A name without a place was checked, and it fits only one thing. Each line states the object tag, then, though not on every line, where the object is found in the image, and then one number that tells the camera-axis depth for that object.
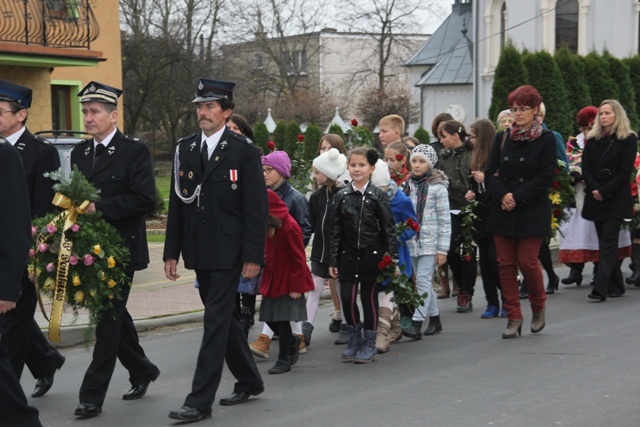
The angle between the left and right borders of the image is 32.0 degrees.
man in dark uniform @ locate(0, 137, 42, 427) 5.36
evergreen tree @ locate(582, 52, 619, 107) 41.62
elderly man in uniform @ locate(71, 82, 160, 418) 7.05
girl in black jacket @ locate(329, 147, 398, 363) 8.70
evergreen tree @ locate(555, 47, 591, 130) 40.53
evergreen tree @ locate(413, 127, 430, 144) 43.12
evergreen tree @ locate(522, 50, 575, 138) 39.28
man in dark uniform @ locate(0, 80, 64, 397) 6.91
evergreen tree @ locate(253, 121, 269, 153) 46.53
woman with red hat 12.70
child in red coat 8.55
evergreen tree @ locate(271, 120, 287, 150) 47.42
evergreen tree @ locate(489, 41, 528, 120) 38.22
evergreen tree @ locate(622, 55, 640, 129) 43.91
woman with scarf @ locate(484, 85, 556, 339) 9.36
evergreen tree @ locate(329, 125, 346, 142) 40.09
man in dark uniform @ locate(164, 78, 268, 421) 6.87
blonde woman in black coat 11.62
